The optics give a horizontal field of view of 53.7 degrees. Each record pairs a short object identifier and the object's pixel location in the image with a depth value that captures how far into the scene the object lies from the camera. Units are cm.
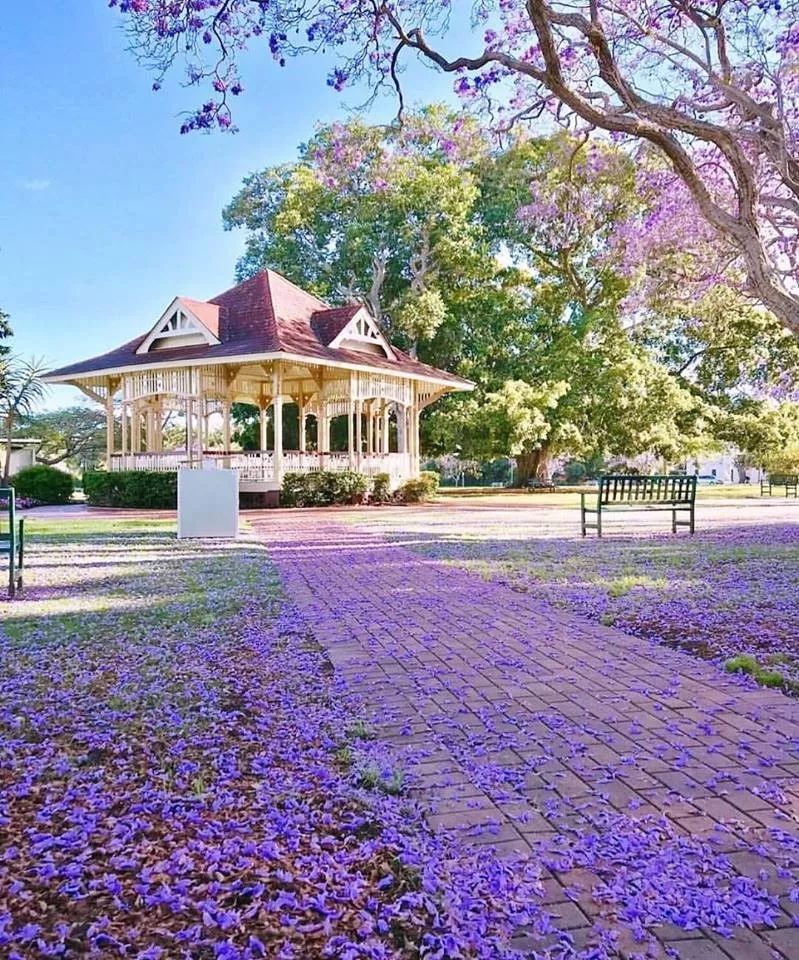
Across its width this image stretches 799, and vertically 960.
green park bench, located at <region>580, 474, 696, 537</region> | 1180
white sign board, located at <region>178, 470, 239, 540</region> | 1188
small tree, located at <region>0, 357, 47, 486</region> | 2745
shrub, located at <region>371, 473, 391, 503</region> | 2256
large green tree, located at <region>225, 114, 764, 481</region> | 2811
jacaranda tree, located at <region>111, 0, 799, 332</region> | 750
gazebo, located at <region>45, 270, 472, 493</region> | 2123
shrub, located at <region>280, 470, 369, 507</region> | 2080
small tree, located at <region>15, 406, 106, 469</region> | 4103
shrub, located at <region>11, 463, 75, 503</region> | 2388
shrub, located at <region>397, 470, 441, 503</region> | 2333
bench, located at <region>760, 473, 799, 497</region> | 2820
